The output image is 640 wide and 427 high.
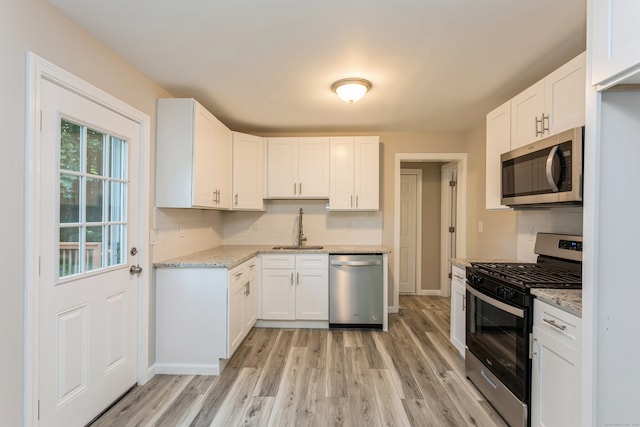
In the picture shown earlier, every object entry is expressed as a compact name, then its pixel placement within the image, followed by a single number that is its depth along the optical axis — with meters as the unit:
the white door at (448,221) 4.73
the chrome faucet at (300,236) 3.88
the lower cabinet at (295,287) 3.45
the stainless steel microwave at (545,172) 1.66
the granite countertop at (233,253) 2.50
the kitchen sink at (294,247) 3.72
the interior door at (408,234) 5.00
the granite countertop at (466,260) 2.61
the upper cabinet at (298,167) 3.74
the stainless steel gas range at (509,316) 1.71
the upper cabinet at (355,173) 3.72
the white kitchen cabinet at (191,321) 2.48
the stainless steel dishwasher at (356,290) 3.41
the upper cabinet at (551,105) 1.74
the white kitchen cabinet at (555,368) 1.38
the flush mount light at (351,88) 2.40
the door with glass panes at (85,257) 1.58
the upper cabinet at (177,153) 2.52
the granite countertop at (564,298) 1.37
